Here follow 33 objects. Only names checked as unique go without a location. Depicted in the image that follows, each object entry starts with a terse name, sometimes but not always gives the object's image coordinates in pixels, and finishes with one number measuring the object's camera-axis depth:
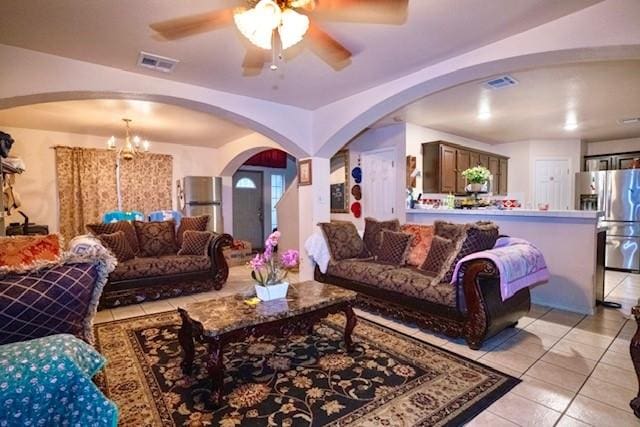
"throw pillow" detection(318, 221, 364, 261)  3.91
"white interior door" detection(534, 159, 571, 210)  6.86
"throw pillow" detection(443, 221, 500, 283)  2.81
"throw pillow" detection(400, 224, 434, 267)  3.52
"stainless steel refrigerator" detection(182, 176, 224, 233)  6.76
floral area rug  1.80
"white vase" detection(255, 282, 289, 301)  2.41
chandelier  4.64
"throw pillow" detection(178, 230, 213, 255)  4.45
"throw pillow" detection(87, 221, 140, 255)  4.10
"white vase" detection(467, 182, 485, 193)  4.80
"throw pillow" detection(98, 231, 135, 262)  3.90
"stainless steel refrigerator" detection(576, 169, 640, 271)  5.45
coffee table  1.91
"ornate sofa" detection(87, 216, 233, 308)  3.81
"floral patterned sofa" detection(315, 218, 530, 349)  2.59
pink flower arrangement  2.45
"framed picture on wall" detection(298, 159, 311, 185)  4.86
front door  8.49
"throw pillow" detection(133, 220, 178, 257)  4.39
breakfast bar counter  3.44
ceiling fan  1.74
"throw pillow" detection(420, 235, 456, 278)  3.10
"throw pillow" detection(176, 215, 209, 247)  4.71
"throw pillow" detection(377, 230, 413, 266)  3.60
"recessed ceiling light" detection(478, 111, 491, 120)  4.78
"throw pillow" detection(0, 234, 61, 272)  2.64
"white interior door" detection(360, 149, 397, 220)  5.51
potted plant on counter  4.76
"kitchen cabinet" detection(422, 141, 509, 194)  5.44
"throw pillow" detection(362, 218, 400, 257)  3.99
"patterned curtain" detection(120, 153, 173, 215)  6.47
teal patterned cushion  1.08
